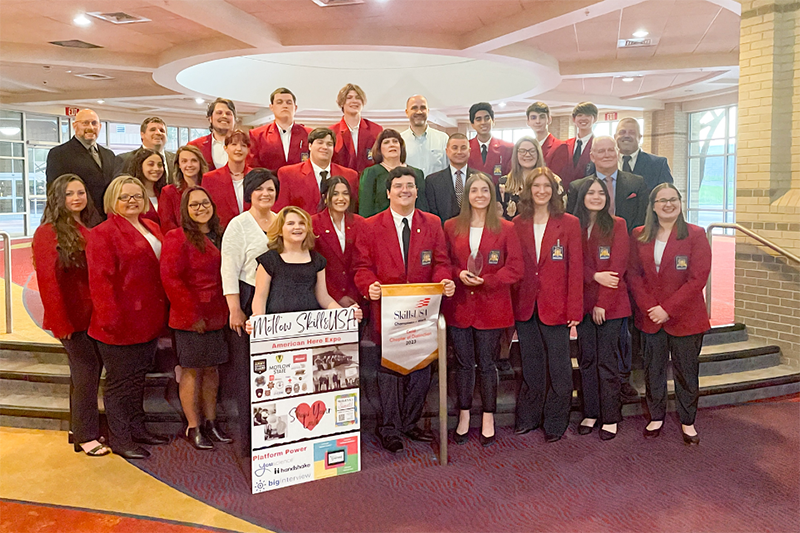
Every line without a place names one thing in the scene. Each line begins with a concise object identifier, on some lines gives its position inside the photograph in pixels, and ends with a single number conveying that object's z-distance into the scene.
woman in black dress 3.53
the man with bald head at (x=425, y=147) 5.04
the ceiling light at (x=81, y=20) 8.11
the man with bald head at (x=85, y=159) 4.69
